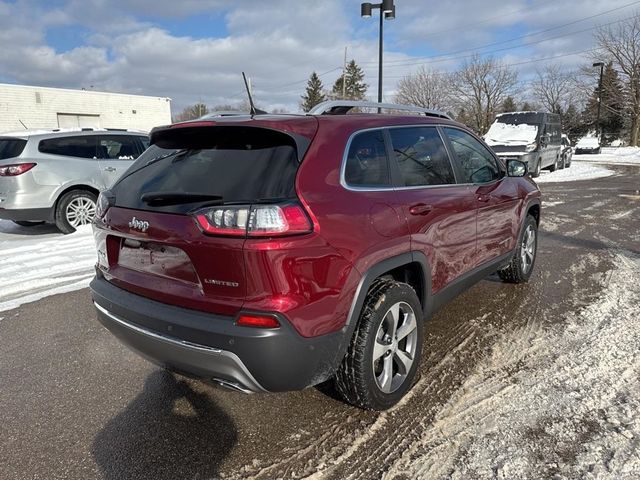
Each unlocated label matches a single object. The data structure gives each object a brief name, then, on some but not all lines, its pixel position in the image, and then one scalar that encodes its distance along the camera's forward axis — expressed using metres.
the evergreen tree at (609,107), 42.50
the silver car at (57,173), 7.62
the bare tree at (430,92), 51.47
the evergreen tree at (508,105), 54.08
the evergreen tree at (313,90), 65.81
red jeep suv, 2.26
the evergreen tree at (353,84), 61.25
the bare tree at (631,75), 39.25
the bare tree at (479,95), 50.81
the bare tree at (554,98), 55.47
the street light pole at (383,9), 14.04
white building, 29.97
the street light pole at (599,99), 44.73
